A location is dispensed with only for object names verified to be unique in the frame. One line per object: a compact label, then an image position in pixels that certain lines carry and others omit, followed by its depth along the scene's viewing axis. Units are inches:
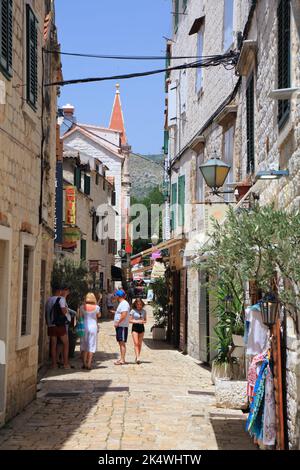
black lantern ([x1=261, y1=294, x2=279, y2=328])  253.1
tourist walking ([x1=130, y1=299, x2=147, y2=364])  576.4
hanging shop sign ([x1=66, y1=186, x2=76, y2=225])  896.9
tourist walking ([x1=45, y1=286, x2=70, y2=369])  520.4
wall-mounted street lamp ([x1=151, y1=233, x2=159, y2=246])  993.5
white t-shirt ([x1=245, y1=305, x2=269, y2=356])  282.4
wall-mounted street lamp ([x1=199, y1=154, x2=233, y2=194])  418.6
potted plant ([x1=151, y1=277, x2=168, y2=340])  829.2
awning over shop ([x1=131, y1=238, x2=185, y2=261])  703.9
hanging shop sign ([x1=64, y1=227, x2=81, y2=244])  773.3
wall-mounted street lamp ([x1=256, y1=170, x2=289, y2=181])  258.1
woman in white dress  523.8
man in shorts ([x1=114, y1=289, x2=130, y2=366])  561.0
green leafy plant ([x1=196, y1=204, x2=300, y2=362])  207.0
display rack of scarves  260.8
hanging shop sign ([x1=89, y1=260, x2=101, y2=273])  1220.5
